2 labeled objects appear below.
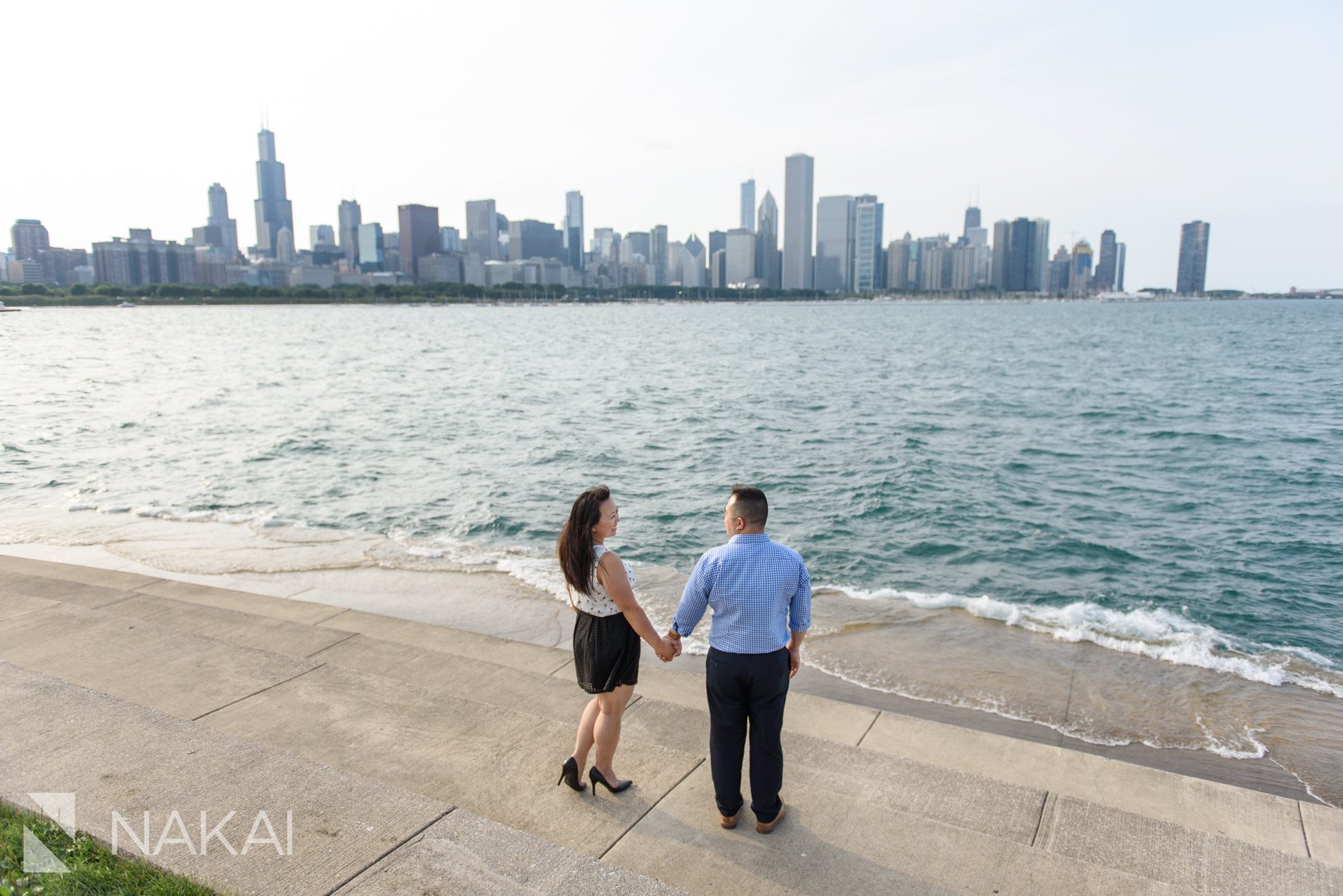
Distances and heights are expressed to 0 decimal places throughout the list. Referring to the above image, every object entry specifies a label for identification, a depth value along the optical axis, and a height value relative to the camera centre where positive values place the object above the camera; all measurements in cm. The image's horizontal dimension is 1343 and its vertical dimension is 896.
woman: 442 -173
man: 432 -168
